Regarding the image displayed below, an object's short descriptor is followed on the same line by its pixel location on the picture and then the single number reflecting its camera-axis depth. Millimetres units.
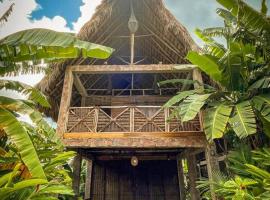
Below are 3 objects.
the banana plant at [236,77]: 5148
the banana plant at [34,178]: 3174
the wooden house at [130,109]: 6562
